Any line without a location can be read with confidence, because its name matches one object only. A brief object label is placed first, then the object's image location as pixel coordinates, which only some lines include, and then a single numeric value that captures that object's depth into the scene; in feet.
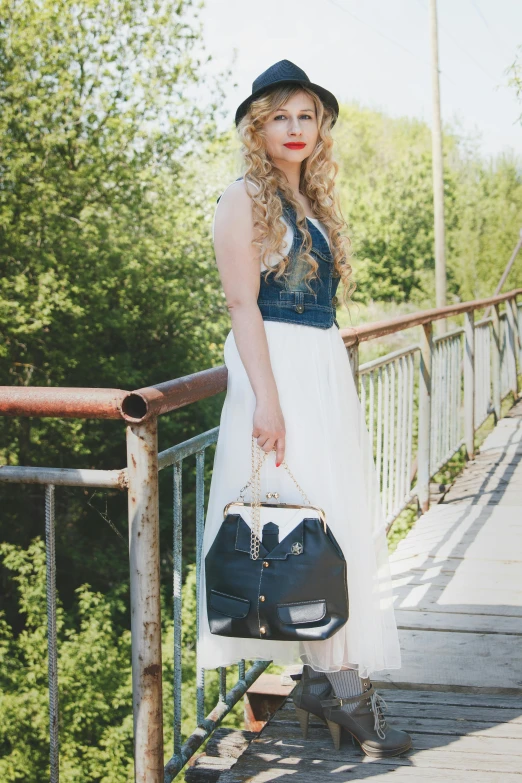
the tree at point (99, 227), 74.24
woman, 11.55
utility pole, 75.67
